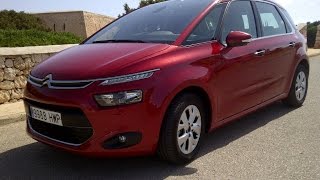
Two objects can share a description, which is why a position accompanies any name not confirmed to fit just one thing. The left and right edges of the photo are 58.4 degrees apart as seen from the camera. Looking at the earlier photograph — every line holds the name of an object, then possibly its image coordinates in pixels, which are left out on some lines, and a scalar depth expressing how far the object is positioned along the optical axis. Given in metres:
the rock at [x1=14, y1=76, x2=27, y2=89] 4.81
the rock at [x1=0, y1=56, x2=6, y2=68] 4.65
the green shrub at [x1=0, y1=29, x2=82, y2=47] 6.16
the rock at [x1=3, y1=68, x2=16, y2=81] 4.71
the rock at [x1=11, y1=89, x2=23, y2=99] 4.81
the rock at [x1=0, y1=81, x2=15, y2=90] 4.69
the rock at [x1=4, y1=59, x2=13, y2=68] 4.71
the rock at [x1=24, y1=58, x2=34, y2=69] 4.90
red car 2.37
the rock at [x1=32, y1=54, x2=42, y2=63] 4.97
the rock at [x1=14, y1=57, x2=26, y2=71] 4.81
